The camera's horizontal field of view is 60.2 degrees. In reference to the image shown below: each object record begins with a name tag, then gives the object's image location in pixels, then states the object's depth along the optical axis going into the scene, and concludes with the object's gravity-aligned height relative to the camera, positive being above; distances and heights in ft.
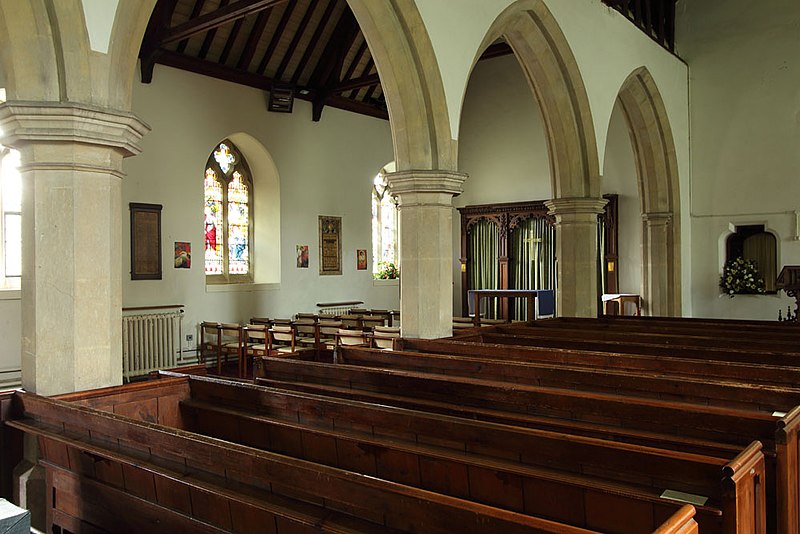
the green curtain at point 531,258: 40.50 +0.90
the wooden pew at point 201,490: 5.99 -2.18
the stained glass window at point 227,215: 34.91 +3.21
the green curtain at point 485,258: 42.93 +0.95
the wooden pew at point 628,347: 14.56 -1.82
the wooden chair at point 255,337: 27.37 -2.45
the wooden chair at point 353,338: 23.95 -2.21
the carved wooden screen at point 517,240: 38.93 +1.91
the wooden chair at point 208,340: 30.40 -2.88
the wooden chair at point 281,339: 26.22 -2.53
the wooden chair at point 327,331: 28.03 -2.28
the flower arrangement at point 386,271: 43.16 +0.24
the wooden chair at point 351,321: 31.26 -2.13
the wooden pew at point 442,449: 6.85 -2.15
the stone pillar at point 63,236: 11.31 +0.74
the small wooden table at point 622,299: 36.26 -1.46
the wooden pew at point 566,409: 8.59 -2.06
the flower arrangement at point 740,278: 34.94 -0.45
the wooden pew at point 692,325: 19.29 -1.75
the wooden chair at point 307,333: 27.27 -2.39
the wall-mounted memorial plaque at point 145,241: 29.68 +1.64
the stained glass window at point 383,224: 43.42 +3.24
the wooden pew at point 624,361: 12.33 -1.84
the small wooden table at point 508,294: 27.40 -0.93
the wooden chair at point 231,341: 27.99 -2.88
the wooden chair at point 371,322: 30.48 -2.12
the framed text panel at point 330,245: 38.34 +1.74
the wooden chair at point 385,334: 23.90 -2.07
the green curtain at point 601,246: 39.24 +1.46
